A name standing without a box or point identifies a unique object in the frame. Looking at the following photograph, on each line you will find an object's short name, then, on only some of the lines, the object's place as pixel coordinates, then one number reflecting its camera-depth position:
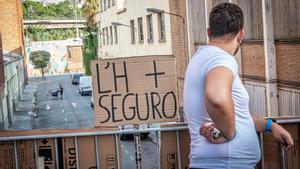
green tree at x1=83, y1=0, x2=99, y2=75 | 57.72
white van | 51.23
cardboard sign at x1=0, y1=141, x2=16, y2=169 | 4.44
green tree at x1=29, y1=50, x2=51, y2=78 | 87.69
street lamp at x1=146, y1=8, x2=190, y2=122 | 23.88
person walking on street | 51.47
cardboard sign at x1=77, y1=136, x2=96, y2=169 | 4.40
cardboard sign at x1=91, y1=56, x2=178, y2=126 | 4.29
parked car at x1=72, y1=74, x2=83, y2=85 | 68.08
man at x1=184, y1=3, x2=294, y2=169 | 2.53
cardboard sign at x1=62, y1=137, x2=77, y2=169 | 4.41
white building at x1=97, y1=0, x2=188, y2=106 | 24.94
